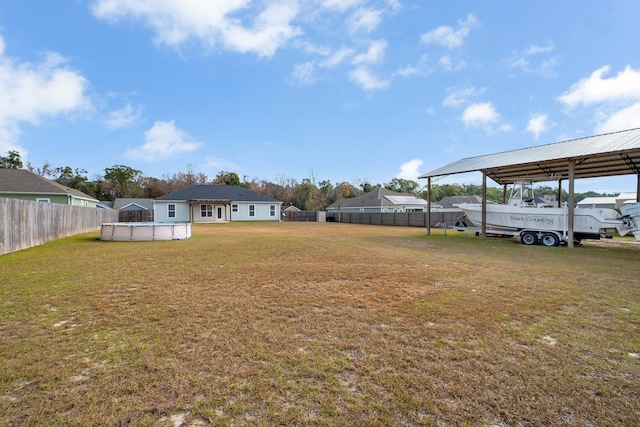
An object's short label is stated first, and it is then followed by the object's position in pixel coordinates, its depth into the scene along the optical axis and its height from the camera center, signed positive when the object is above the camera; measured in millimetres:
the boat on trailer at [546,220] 10179 -260
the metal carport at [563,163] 9914 +2122
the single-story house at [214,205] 28094 +824
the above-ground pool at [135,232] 11695 -775
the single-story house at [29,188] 19875 +1835
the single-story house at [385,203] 36875 +1416
